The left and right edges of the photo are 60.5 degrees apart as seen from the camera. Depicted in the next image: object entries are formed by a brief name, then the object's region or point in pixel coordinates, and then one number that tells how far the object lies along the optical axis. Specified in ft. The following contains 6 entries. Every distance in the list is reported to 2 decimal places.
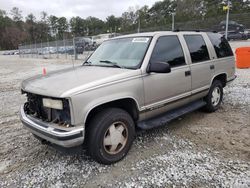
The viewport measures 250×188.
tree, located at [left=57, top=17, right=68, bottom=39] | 342.09
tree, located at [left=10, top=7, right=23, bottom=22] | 330.95
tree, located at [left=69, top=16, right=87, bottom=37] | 327.06
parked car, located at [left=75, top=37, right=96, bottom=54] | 78.48
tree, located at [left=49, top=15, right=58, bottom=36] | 339.90
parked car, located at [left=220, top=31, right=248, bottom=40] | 86.43
